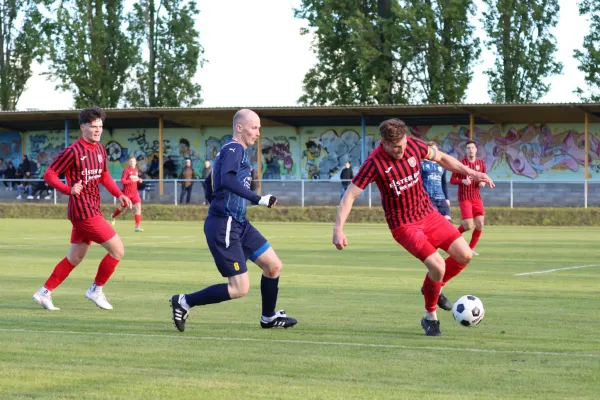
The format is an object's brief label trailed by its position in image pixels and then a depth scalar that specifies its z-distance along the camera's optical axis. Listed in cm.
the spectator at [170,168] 4900
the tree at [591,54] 4838
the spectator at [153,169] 4956
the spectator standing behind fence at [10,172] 4836
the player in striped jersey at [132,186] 3105
